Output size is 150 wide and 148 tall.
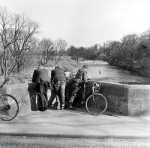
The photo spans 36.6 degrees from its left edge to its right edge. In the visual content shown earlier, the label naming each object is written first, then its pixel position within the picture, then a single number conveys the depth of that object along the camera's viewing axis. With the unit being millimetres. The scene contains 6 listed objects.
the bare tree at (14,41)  43625
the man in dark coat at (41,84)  6754
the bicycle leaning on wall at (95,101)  6629
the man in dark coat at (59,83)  7035
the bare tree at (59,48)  88500
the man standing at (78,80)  6898
